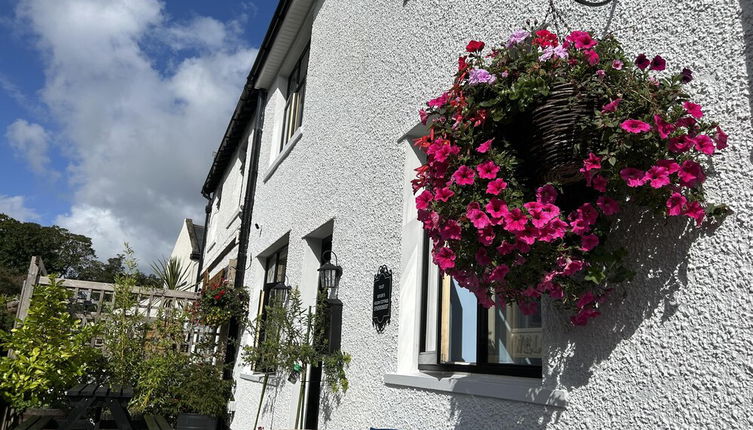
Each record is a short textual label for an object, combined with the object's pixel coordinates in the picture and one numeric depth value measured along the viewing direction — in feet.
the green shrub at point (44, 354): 22.16
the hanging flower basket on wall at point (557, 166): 6.12
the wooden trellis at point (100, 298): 26.40
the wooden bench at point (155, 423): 16.96
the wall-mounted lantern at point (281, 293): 20.90
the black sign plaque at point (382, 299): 13.37
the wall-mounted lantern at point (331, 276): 16.75
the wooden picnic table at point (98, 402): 13.43
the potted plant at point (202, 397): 26.30
